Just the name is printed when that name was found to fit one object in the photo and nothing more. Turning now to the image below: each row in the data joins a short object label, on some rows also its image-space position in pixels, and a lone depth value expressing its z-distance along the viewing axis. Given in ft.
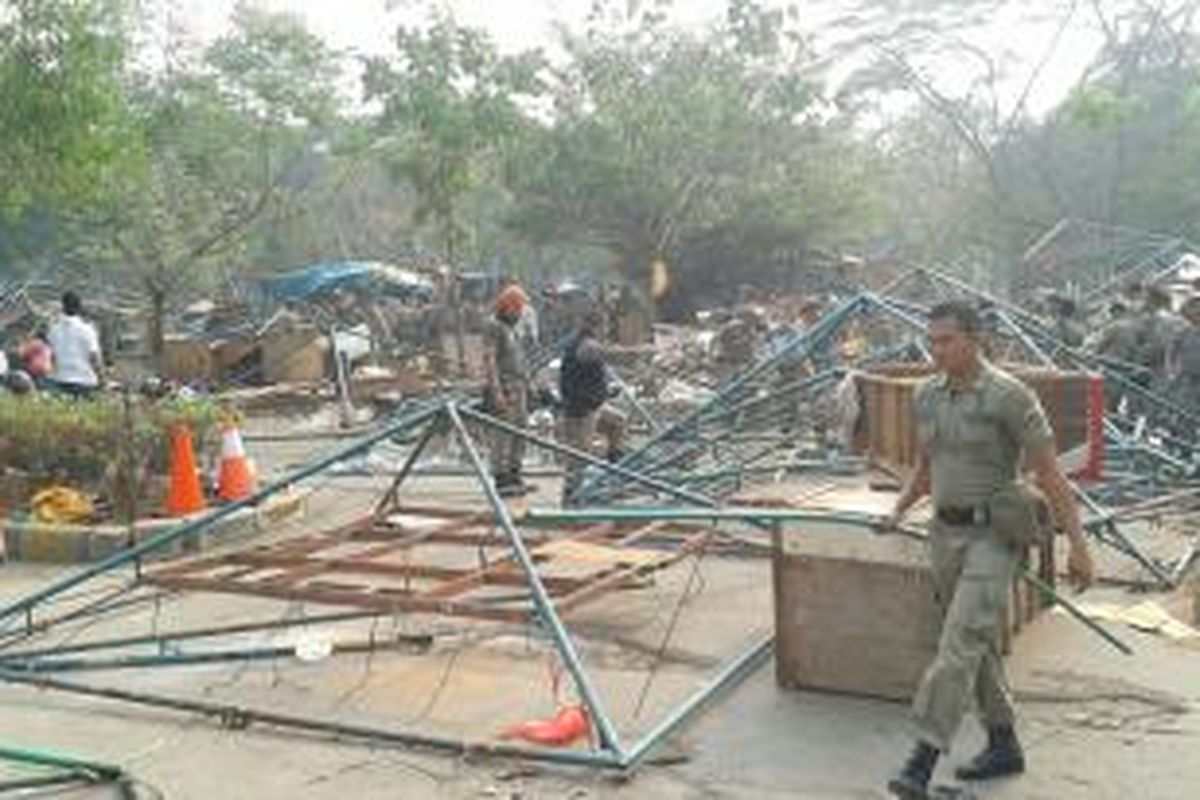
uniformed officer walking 19.81
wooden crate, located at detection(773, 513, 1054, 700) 24.25
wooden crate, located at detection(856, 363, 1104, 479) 32.60
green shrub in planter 41.42
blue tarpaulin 105.09
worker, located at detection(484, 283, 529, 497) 44.32
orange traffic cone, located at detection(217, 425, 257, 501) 41.86
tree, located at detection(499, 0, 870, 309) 106.22
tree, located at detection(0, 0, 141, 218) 47.65
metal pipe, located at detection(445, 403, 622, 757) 22.18
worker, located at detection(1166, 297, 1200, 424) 45.60
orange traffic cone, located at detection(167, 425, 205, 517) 40.04
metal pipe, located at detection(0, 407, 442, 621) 27.53
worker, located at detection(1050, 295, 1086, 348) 53.42
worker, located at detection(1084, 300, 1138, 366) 48.70
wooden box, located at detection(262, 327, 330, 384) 82.84
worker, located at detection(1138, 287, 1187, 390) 47.47
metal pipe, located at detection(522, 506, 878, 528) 24.56
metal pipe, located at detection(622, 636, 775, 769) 22.04
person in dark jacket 42.96
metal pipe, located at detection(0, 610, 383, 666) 27.81
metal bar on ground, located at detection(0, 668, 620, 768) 21.97
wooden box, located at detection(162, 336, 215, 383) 83.82
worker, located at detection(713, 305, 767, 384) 66.64
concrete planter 37.76
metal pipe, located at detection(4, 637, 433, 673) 27.25
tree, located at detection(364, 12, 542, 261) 87.15
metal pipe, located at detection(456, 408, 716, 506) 29.35
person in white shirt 52.65
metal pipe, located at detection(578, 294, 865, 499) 40.37
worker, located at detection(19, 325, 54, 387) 55.31
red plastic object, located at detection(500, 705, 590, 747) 22.81
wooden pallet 26.55
